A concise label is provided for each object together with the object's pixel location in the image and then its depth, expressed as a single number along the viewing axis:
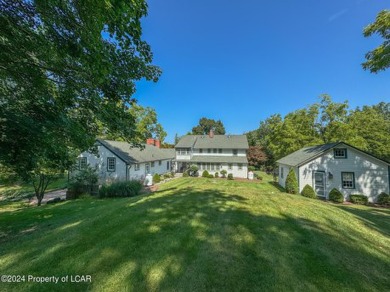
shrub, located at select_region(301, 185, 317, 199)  18.23
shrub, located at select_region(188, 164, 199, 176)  32.93
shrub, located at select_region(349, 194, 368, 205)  17.22
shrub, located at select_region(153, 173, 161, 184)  25.56
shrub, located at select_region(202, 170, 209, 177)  32.00
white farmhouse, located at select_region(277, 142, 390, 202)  17.72
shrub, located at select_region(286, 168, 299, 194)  19.28
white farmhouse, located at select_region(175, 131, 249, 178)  32.56
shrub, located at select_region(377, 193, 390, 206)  16.81
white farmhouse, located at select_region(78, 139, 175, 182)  21.62
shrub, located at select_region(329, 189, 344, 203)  17.50
